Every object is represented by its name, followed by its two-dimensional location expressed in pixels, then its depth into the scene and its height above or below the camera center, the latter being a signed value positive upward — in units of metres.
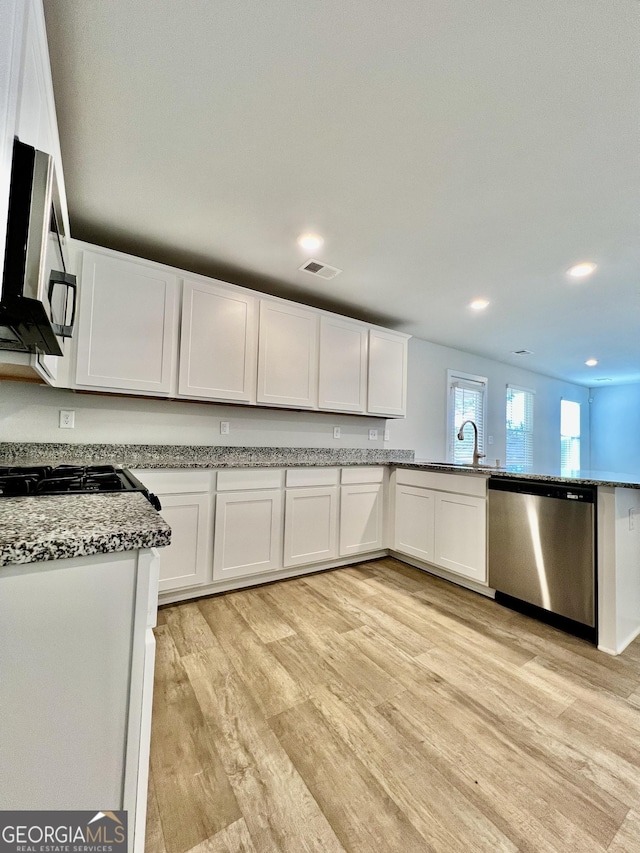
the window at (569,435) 6.45 +0.24
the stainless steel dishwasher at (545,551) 2.11 -0.66
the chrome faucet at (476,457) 3.24 -0.10
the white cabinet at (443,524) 2.68 -0.65
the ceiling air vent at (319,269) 2.71 +1.33
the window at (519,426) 5.48 +0.33
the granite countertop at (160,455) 2.24 -0.14
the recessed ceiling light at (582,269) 2.57 +1.32
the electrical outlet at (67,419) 2.38 +0.10
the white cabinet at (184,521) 2.28 -0.55
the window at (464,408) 4.71 +0.50
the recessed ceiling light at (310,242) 2.36 +1.34
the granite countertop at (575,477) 1.99 -0.18
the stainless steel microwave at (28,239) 0.95 +0.53
